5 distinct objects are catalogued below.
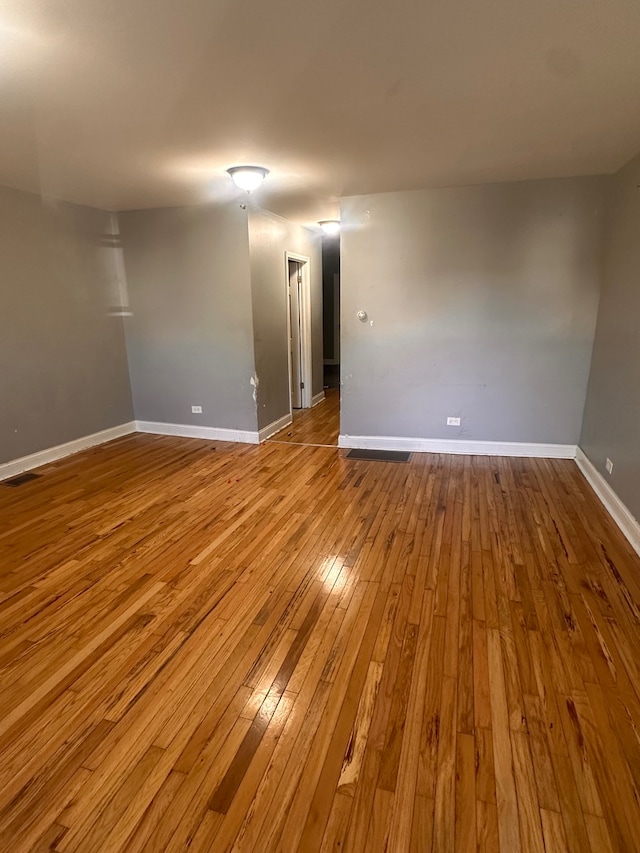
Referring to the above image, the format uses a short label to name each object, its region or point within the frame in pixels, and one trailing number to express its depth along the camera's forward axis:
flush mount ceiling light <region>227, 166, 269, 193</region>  3.41
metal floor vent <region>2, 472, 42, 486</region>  4.05
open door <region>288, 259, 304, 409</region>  6.33
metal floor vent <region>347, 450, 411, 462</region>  4.61
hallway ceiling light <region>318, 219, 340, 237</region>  5.83
